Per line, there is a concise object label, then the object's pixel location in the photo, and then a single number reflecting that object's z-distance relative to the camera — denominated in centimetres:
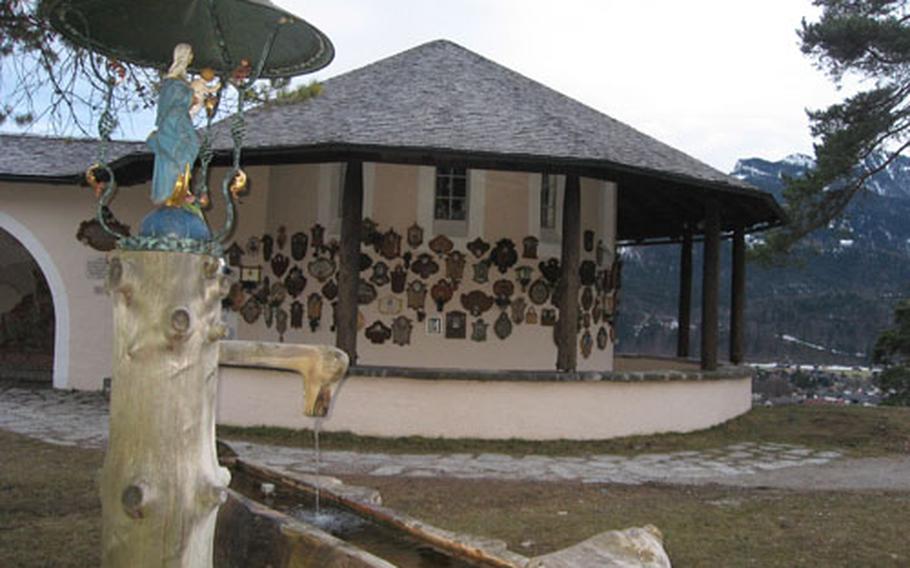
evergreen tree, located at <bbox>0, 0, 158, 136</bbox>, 555
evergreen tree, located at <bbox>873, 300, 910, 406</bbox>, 2406
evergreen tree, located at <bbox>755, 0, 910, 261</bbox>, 1548
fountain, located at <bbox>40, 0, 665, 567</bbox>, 292
